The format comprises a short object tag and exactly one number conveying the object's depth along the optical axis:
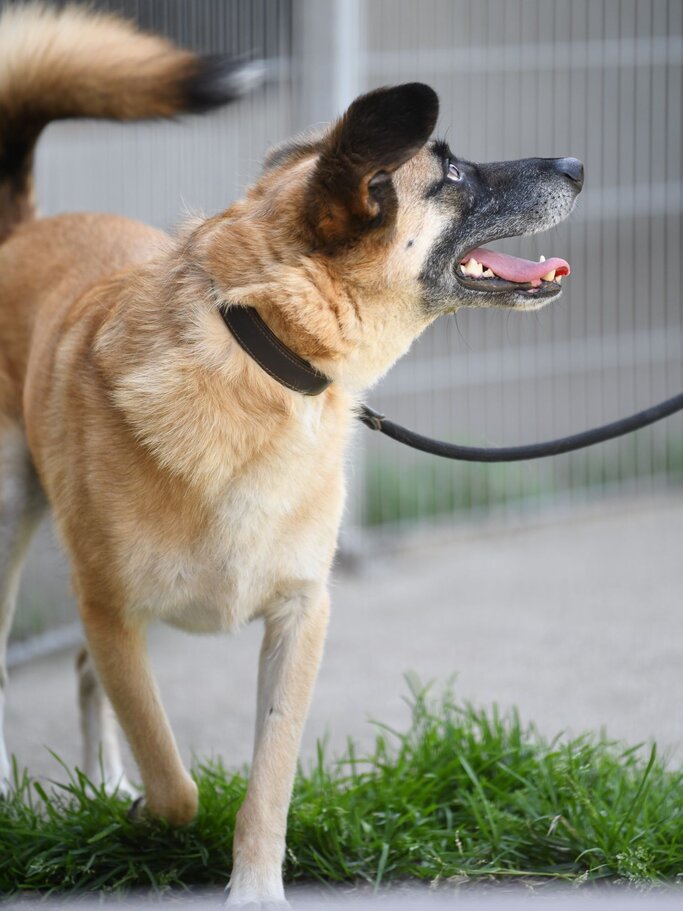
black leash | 3.06
